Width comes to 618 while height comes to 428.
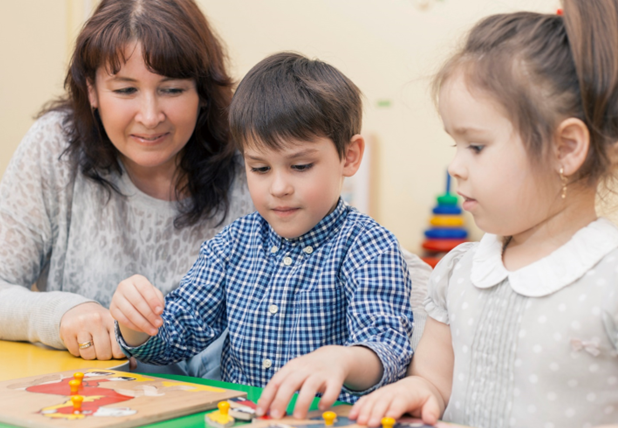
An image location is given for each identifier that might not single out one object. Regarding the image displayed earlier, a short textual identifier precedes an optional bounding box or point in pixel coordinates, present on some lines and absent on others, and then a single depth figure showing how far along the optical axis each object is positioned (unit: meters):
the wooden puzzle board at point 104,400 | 0.68
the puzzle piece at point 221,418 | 0.69
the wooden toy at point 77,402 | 0.70
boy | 0.93
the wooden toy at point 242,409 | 0.70
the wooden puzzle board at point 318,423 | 0.68
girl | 0.67
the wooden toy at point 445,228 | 3.08
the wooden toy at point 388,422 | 0.66
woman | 1.28
